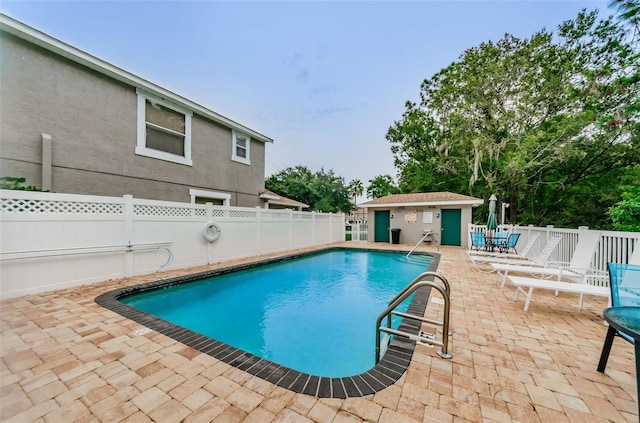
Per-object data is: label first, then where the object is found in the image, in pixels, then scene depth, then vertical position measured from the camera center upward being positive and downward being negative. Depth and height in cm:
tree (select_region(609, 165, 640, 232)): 811 +9
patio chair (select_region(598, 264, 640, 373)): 253 -73
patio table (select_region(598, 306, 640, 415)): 171 -83
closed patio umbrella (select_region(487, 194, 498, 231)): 920 -16
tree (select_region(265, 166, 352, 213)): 2067 +163
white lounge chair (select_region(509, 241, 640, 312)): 354 -110
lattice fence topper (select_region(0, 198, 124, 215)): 420 +2
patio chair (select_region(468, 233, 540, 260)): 712 -117
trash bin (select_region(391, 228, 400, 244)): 1430 -138
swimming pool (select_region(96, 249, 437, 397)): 268 -201
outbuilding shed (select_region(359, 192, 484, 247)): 1305 -21
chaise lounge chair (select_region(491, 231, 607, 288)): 472 -91
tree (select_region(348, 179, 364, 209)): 3484 +346
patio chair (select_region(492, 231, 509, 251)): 848 -98
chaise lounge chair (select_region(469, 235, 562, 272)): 602 -122
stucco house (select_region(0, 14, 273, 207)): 559 +232
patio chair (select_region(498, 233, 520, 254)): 835 -95
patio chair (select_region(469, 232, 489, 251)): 884 -96
